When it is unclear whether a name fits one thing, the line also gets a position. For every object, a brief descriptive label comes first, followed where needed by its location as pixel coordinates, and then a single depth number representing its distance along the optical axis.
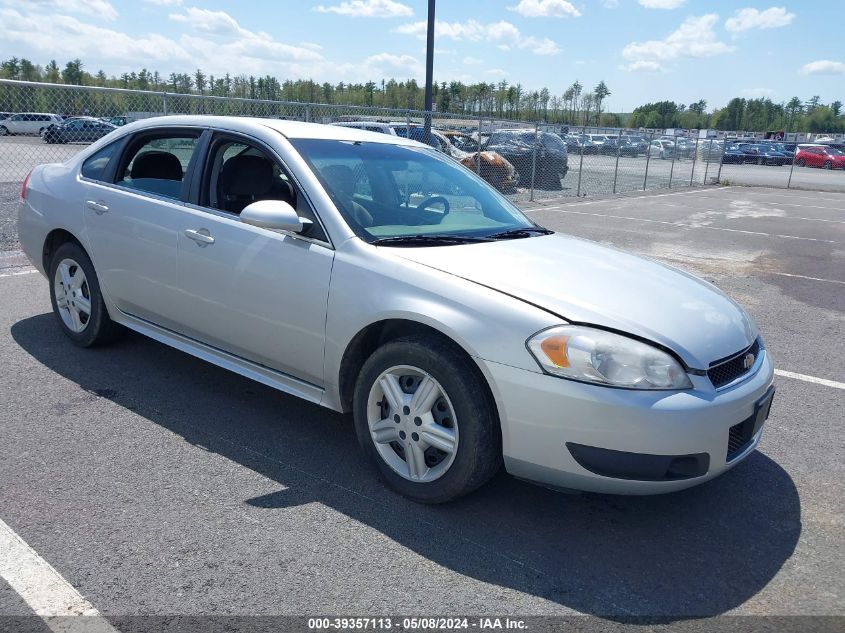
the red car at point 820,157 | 42.22
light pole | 16.42
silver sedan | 2.71
